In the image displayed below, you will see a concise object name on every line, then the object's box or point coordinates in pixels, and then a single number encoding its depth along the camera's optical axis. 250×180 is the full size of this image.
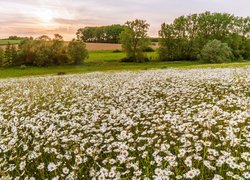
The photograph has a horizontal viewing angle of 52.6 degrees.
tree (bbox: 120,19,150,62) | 81.31
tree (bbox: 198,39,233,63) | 67.81
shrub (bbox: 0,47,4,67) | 70.99
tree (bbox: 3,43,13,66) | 71.41
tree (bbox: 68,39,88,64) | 73.12
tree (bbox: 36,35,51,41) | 77.31
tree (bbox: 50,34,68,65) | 72.86
